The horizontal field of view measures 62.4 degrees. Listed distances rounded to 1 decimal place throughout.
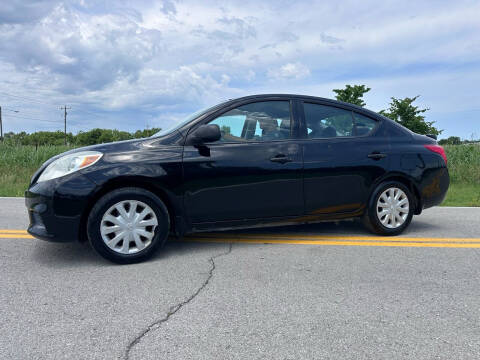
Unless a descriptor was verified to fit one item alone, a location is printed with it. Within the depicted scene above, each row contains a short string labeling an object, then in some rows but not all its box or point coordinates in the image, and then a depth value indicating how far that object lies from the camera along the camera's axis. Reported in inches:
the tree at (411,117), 1708.9
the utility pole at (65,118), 3212.4
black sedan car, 147.7
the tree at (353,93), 1593.3
